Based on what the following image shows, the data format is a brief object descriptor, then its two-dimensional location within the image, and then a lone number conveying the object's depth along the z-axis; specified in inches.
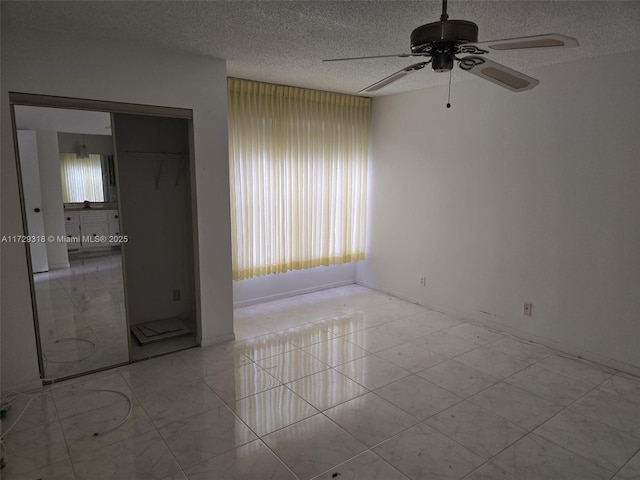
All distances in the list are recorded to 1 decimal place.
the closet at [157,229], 143.3
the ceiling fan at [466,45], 67.4
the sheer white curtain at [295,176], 172.6
